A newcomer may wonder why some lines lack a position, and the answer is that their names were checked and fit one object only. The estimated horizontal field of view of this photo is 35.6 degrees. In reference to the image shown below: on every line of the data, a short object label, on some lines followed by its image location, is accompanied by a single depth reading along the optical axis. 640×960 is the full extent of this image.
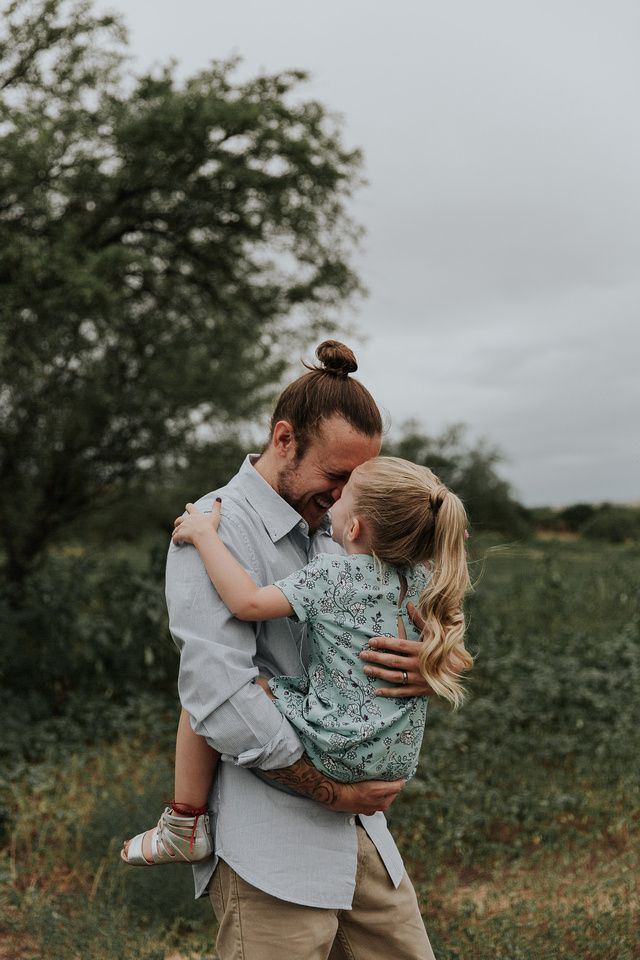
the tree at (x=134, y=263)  7.79
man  2.19
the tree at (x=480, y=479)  14.66
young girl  2.24
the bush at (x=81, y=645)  7.49
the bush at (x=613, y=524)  16.83
